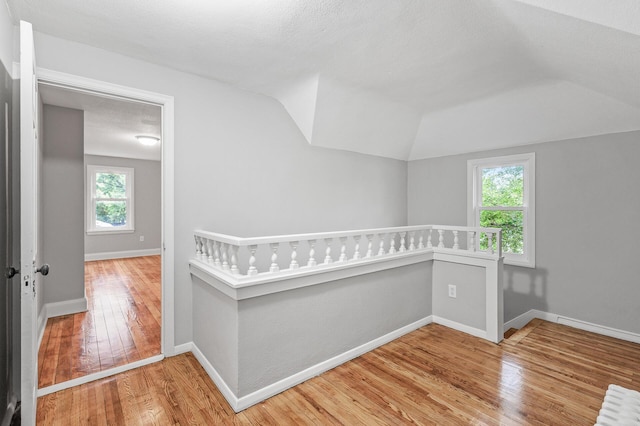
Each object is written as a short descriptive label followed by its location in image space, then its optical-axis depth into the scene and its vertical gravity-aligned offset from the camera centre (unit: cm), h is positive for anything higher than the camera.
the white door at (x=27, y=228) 142 -8
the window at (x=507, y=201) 365 +14
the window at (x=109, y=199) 654 +26
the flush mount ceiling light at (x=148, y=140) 498 +119
